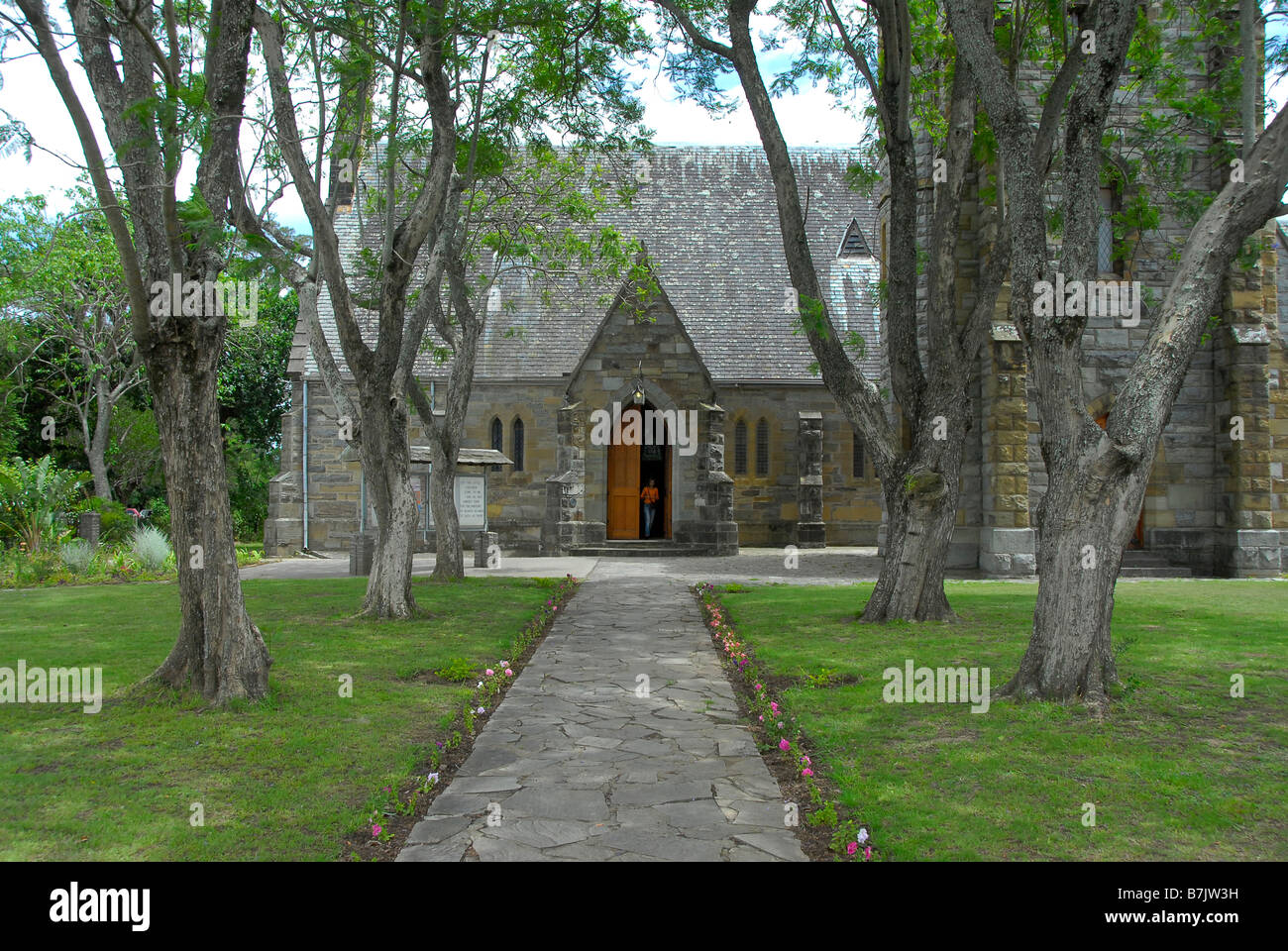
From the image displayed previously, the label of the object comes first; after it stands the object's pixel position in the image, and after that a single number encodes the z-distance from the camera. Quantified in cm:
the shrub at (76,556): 1814
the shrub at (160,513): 3145
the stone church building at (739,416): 1889
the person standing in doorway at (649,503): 2506
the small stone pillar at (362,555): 1847
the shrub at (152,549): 1906
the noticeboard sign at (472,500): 1997
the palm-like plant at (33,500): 1919
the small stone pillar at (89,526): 2055
